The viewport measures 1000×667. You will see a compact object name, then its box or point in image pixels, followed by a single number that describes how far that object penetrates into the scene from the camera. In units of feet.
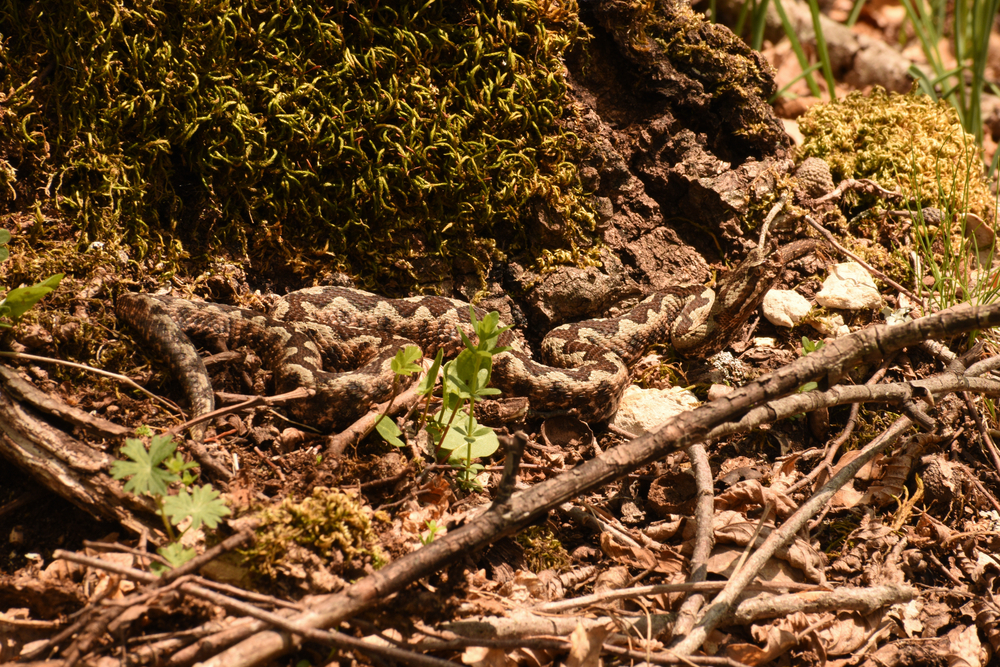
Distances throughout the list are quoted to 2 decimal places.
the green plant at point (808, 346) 24.67
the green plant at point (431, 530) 15.92
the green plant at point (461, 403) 18.26
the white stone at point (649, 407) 24.38
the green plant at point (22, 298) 17.74
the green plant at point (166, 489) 14.65
